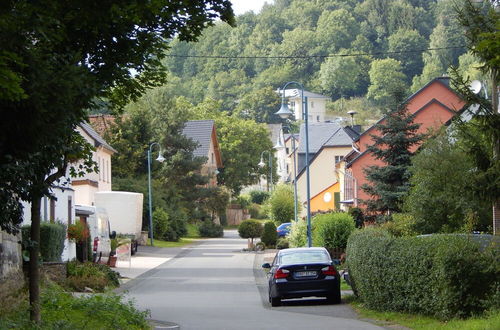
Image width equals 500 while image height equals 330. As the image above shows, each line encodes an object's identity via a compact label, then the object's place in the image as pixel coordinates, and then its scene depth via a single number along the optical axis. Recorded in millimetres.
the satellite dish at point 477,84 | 32791
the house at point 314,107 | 188875
